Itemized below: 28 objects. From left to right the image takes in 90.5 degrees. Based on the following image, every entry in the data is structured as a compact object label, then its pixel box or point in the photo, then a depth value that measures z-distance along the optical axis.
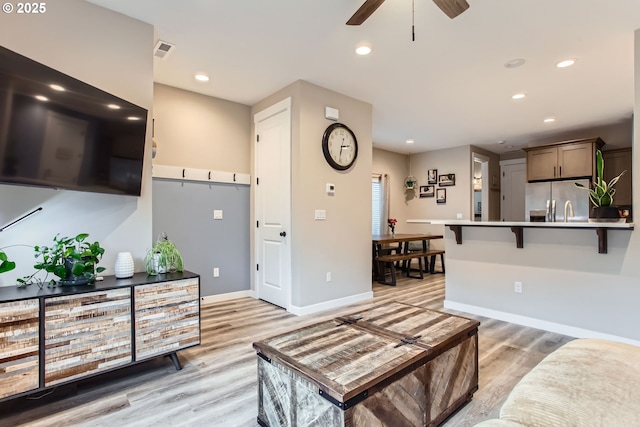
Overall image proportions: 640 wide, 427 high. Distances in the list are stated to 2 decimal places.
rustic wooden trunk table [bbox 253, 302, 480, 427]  1.25
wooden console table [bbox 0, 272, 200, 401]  1.64
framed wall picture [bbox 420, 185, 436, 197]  7.15
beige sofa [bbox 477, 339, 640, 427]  0.90
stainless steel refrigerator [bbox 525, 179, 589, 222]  5.30
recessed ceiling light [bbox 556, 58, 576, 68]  3.07
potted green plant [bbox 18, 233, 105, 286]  1.91
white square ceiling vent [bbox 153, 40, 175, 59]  2.76
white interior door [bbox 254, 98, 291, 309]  3.64
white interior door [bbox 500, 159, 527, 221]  7.10
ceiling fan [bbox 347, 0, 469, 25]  1.78
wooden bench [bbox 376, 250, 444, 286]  5.08
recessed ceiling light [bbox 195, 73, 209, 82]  3.36
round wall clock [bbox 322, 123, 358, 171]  3.71
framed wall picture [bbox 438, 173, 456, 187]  6.79
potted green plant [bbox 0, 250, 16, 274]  1.70
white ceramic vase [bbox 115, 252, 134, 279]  2.19
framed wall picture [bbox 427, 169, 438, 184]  7.10
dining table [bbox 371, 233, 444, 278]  5.03
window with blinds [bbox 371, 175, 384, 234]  6.89
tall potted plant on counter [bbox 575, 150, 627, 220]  2.65
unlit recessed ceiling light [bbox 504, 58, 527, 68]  3.08
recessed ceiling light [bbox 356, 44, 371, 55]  2.81
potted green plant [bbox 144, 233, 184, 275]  2.33
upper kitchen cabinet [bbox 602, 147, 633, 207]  5.05
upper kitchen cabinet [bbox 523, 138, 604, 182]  5.18
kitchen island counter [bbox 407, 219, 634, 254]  2.58
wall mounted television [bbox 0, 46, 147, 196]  1.60
